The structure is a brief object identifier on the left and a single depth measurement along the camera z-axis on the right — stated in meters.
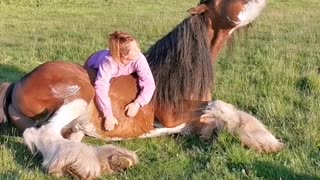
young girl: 4.67
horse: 4.56
